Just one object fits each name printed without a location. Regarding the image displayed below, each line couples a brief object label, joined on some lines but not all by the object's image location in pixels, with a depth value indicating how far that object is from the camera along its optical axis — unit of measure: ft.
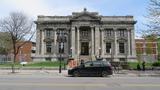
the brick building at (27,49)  161.01
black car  40.46
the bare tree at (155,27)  52.07
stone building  107.47
